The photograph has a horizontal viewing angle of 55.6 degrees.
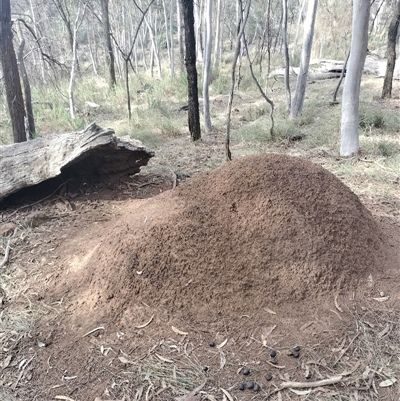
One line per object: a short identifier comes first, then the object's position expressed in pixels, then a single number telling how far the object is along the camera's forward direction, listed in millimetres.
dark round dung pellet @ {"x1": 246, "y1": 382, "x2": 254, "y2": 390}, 1739
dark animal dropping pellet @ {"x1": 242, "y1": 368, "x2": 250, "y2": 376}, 1802
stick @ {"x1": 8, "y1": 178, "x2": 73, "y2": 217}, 3719
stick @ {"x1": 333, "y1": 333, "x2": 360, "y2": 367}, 1849
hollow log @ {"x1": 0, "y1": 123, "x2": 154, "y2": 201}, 3592
